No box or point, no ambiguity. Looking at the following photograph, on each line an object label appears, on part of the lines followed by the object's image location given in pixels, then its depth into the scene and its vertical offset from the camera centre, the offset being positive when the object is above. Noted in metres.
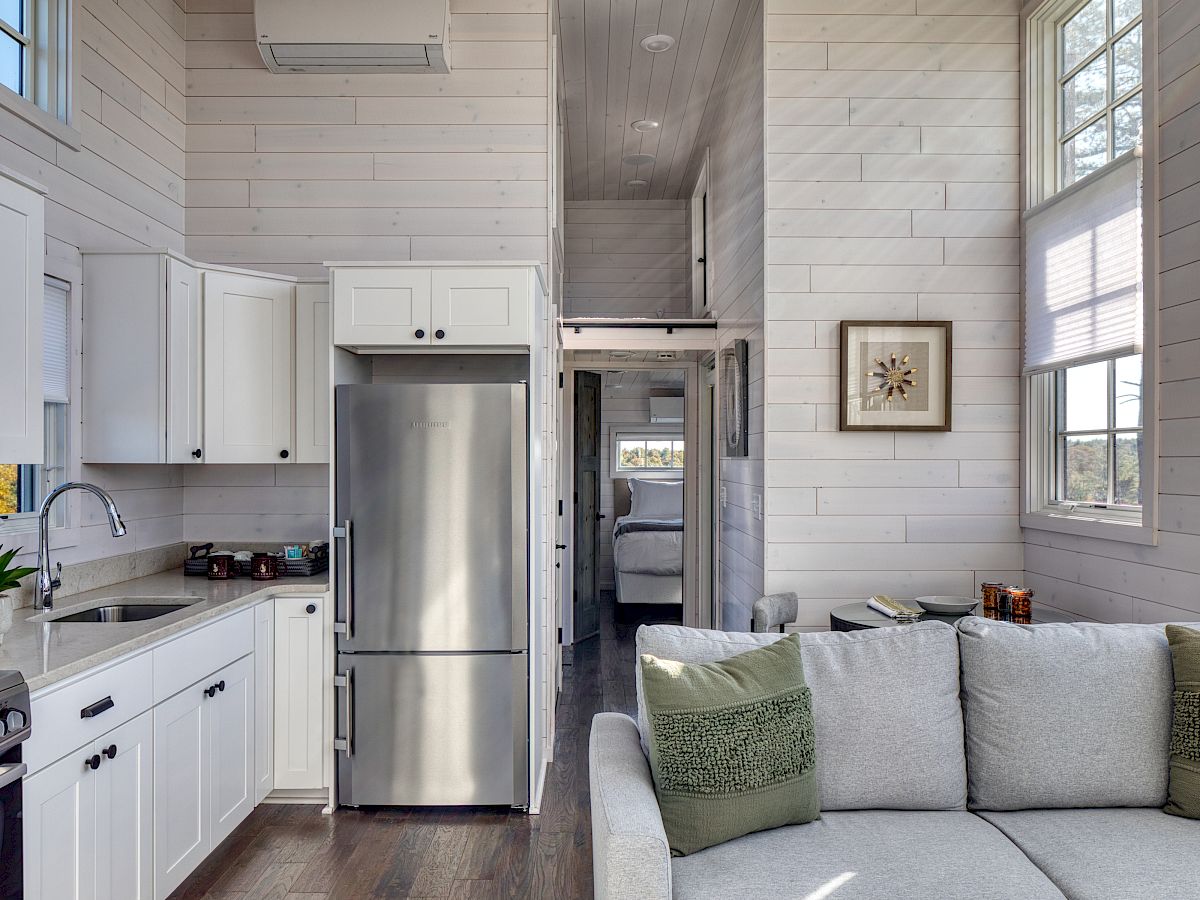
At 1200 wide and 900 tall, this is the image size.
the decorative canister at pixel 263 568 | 3.34 -0.44
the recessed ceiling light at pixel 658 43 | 4.19 +2.09
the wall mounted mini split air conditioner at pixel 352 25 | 3.38 +1.74
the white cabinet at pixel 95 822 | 1.85 -0.88
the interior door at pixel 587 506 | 6.07 -0.37
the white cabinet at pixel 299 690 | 3.20 -0.88
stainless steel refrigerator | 3.15 -0.51
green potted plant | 2.09 -0.32
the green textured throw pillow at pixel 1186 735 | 2.02 -0.67
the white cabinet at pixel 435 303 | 3.17 +0.58
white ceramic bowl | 2.96 -0.53
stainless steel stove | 1.68 -0.64
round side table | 2.94 -0.58
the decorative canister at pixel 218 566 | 3.30 -0.43
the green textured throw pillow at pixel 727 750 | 1.86 -0.66
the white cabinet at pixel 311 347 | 3.40 +0.45
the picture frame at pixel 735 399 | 4.15 +0.30
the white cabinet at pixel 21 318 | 2.14 +0.37
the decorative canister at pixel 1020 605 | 2.96 -0.52
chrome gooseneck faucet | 2.60 -0.31
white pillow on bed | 8.27 -0.41
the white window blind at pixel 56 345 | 2.85 +0.39
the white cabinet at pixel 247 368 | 3.26 +0.35
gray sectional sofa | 1.87 -0.72
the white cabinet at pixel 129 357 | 3.02 +0.37
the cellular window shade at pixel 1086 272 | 2.91 +0.70
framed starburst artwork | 3.59 +0.35
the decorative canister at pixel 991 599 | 3.02 -0.51
